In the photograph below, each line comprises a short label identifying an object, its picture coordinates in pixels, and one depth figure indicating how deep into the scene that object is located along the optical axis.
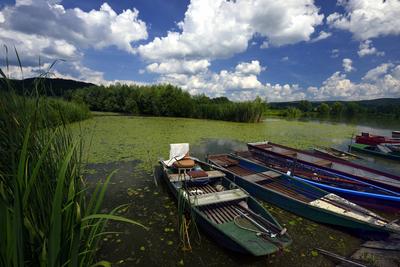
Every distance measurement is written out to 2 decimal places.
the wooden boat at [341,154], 8.91
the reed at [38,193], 0.99
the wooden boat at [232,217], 3.12
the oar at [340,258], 2.96
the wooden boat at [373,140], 10.59
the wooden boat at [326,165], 5.15
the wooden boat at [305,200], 3.65
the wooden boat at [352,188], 4.34
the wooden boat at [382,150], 9.14
